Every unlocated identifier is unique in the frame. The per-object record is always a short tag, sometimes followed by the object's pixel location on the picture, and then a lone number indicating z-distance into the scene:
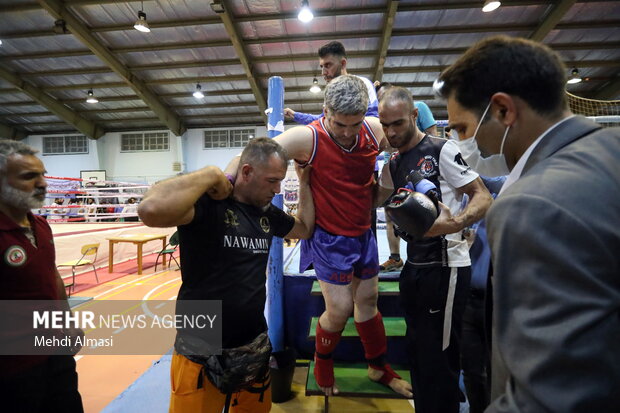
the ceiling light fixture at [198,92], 12.73
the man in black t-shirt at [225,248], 1.39
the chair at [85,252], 5.17
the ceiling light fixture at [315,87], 12.11
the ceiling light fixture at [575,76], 11.12
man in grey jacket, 0.52
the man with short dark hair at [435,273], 1.74
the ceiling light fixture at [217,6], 8.50
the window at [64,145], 17.11
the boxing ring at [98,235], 5.88
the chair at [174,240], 6.49
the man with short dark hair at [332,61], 2.84
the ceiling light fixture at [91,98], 13.23
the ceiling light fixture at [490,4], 7.97
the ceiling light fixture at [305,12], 7.99
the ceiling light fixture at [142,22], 8.67
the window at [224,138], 16.25
